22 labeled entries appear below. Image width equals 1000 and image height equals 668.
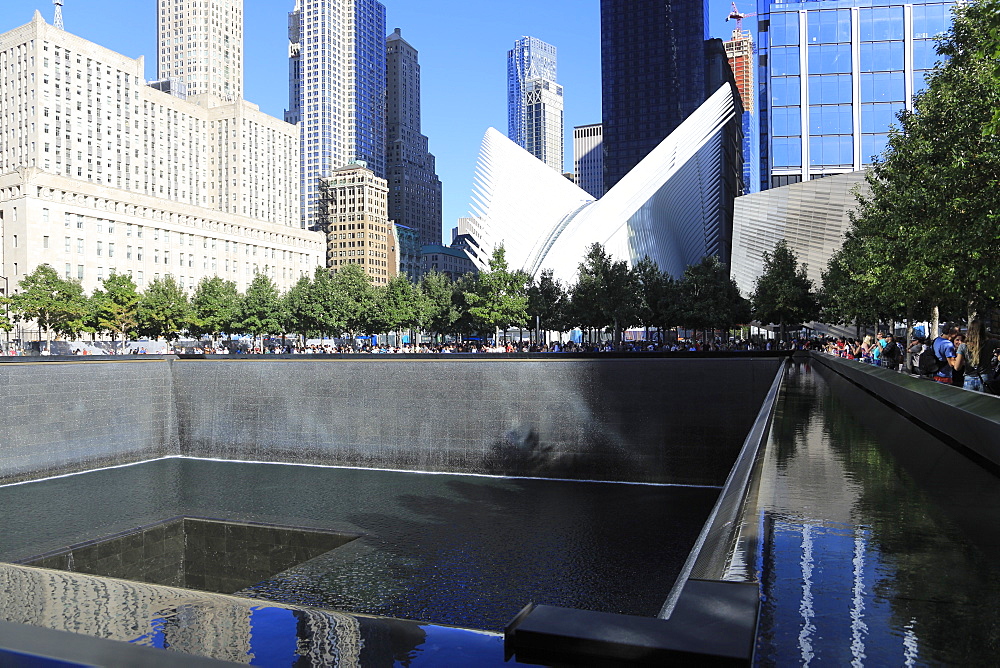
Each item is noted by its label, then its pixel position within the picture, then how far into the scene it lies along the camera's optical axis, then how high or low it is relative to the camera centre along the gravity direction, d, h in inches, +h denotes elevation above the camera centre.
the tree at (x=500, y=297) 2096.5 +88.6
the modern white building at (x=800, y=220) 1806.1 +285.3
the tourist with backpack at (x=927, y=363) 587.5 -27.8
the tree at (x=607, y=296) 2025.1 +88.2
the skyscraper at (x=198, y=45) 6269.7 +2380.4
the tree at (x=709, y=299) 2059.5 +80.9
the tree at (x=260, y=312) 2659.9 +59.2
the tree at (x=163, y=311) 2411.4 +58.9
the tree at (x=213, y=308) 2689.5 +73.8
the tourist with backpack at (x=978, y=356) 417.4 -15.9
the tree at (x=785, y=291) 1926.7 +96.4
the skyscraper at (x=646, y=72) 6624.0 +2275.8
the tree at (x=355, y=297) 2518.5 +104.5
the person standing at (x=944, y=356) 535.2 -20.2
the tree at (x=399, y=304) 2529.5 +82.5
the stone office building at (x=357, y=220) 5984.3 +871.7
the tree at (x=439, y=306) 2468.0 +75.4
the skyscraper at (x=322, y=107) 7716.5 +2284.3
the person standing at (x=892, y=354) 773.9 -26.6
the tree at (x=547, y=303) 2203.5 +74.4
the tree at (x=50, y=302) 2158.0 +76.4
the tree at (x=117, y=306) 2282.2 +70.6
